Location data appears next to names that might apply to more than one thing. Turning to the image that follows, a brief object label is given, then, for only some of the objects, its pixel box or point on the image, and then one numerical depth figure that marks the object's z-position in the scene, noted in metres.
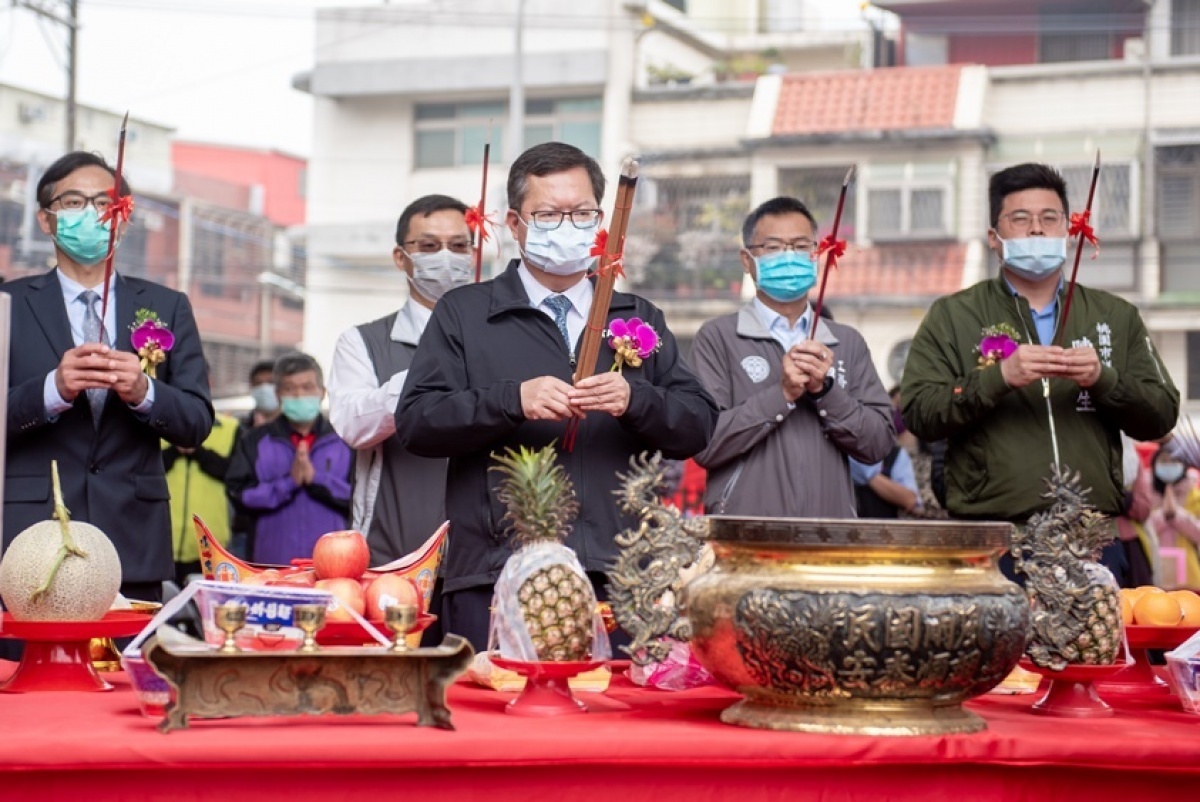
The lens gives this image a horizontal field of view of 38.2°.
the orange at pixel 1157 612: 2.60
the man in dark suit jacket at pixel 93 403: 3.33
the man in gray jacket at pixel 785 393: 3.80
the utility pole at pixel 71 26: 16.67
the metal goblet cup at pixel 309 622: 1.89
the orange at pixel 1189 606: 2.64
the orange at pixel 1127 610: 2.62
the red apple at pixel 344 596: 2.22
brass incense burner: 1.89
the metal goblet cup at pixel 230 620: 1.87
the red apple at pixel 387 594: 2.29
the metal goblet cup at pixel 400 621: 1.92
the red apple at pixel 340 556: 2.41
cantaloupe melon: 2.28
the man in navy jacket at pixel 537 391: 2.83
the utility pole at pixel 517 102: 19.86
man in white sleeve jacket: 3.82
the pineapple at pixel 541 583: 2.10
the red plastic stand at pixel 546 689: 2.07
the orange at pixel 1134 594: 2.65
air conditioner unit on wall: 22.34
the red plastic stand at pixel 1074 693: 2.24
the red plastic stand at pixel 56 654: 2.28
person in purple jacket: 5.92
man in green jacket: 3.59
